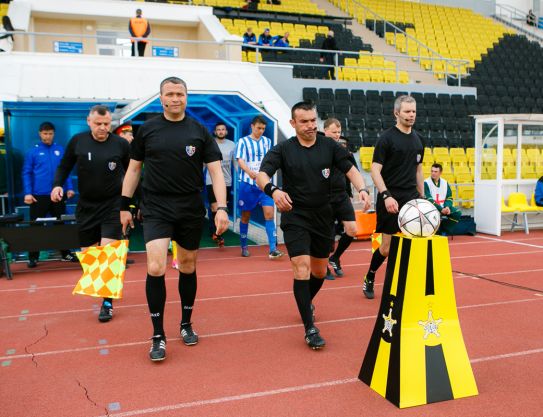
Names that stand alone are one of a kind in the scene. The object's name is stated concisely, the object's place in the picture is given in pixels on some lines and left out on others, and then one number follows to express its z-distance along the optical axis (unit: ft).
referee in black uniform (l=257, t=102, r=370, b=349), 14.69
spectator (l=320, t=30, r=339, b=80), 56.65
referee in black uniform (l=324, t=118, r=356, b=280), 16.72
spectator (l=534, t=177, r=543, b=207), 38.04
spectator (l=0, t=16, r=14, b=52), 45.17
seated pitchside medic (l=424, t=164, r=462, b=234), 34.60
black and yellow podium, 11.29
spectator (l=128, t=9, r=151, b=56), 47.83
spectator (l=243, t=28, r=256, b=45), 55.81
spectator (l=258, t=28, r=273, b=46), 55.36
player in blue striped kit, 28.89
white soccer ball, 11.79
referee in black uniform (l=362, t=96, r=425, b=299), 18.54
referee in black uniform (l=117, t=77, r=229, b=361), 13.88
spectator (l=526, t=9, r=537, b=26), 98.96
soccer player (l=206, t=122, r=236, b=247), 32.68
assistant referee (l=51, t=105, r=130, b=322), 18.31
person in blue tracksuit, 27.22
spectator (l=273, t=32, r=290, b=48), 55.98
